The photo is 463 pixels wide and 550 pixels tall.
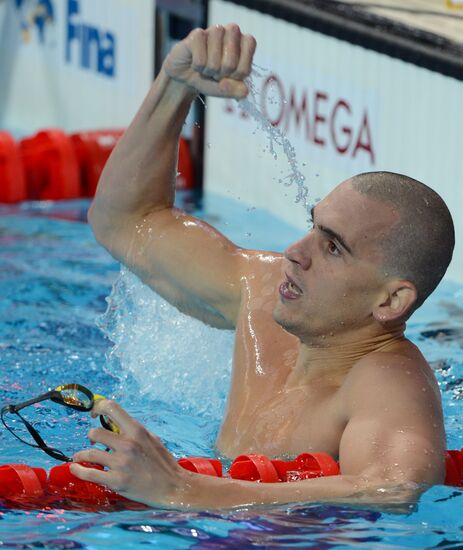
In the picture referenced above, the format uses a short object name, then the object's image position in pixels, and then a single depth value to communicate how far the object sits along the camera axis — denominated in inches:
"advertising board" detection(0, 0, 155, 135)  485.7
